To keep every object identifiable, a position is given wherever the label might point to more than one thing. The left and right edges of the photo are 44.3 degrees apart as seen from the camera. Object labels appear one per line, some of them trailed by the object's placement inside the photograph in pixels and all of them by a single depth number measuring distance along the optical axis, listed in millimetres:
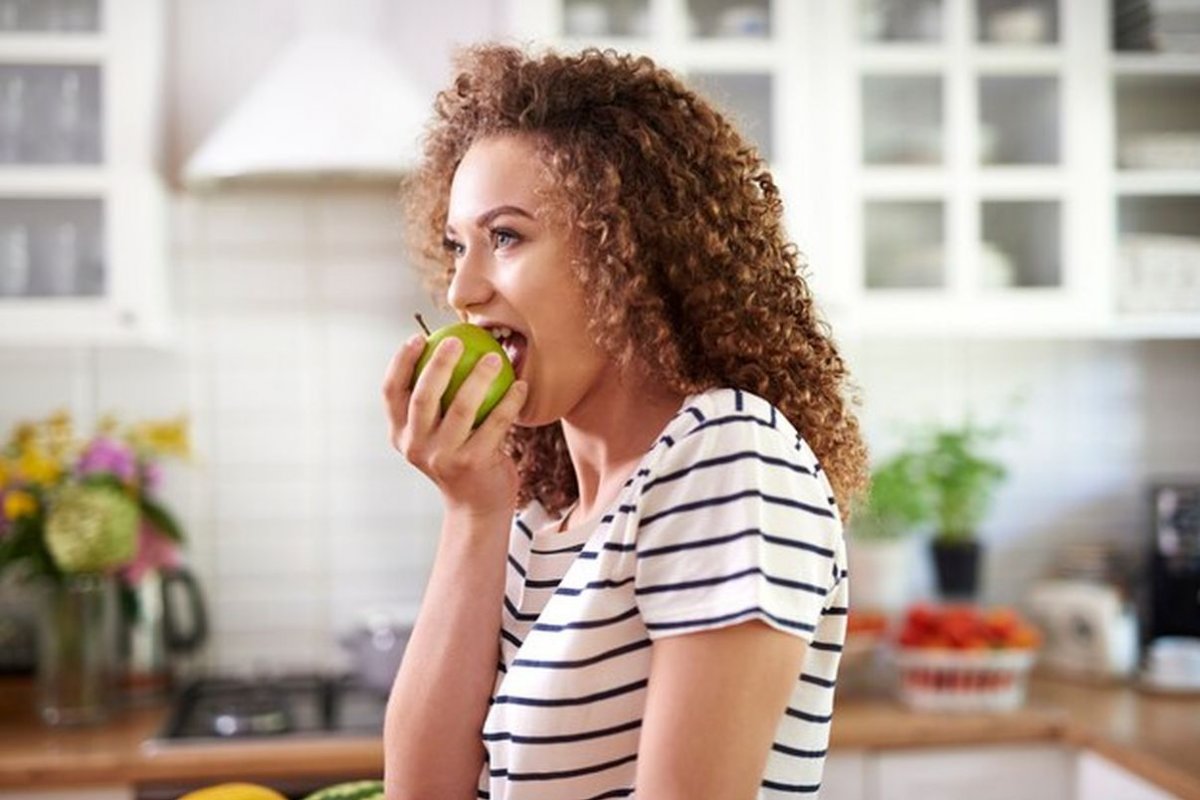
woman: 863
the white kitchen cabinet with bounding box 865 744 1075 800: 2467
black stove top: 2426
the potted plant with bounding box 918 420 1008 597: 2920
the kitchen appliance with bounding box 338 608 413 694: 2604
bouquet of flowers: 2512
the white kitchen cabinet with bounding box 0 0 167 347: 2584
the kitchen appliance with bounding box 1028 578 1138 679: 2832
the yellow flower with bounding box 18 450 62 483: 2543
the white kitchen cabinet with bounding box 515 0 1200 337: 2703
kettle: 2736
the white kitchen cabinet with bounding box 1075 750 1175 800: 2203
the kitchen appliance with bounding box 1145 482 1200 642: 2865
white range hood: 2535
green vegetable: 1207
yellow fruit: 1197
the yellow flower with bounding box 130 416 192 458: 2693
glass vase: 2562
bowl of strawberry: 2566
